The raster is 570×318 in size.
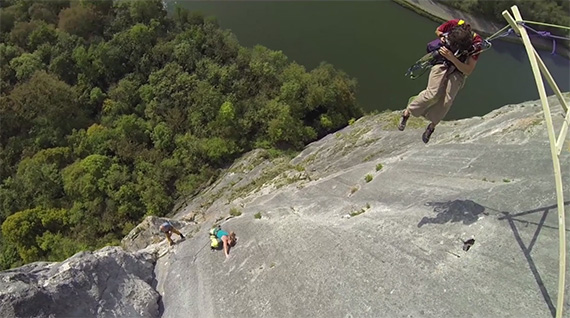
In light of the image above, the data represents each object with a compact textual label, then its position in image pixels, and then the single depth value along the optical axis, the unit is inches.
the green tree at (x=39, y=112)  1171.9
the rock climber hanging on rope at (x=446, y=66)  327.3
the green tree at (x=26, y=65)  1244.5
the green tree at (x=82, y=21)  1339.2
